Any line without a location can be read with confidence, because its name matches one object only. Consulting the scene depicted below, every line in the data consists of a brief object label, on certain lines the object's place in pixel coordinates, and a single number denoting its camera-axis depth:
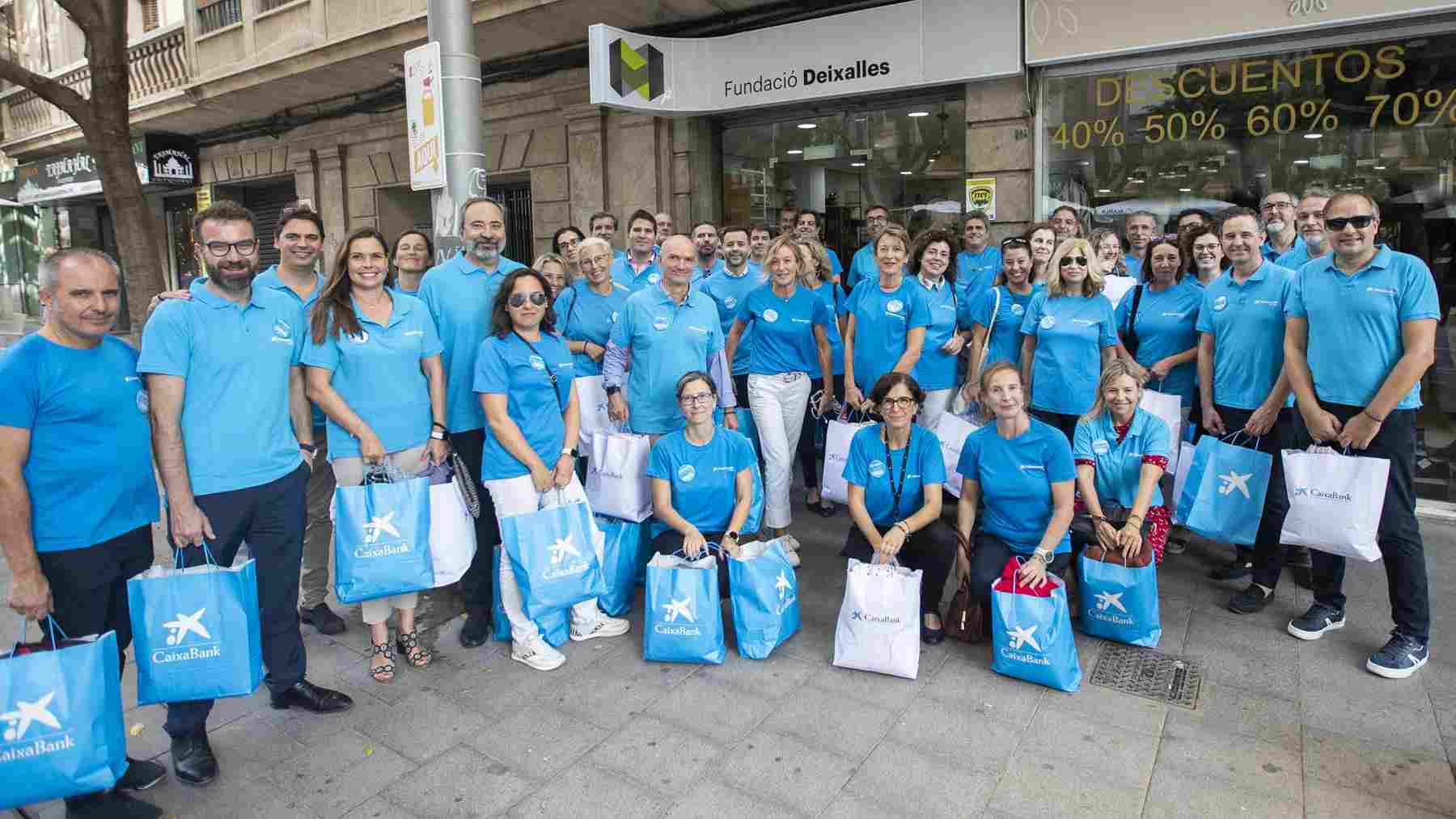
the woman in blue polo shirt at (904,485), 4.27
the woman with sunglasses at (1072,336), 4.89
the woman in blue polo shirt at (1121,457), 4.27
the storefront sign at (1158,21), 5.98
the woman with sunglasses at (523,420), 3.99
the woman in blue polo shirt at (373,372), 3.68
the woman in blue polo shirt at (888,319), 5.36
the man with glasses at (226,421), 3.11
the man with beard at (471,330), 4.30
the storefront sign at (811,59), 7.48
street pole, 5.30
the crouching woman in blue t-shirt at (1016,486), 4.02
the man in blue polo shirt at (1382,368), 3.68
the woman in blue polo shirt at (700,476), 4.34
